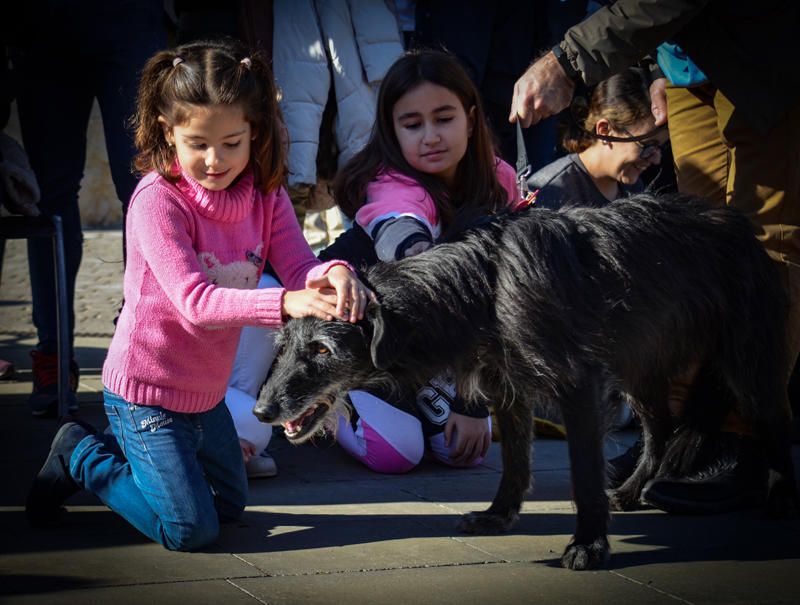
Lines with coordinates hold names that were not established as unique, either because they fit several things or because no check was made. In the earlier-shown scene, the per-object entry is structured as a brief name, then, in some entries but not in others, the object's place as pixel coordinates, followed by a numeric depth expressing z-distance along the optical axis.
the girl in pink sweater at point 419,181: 4.72
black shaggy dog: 3.65
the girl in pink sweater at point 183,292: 3.81
